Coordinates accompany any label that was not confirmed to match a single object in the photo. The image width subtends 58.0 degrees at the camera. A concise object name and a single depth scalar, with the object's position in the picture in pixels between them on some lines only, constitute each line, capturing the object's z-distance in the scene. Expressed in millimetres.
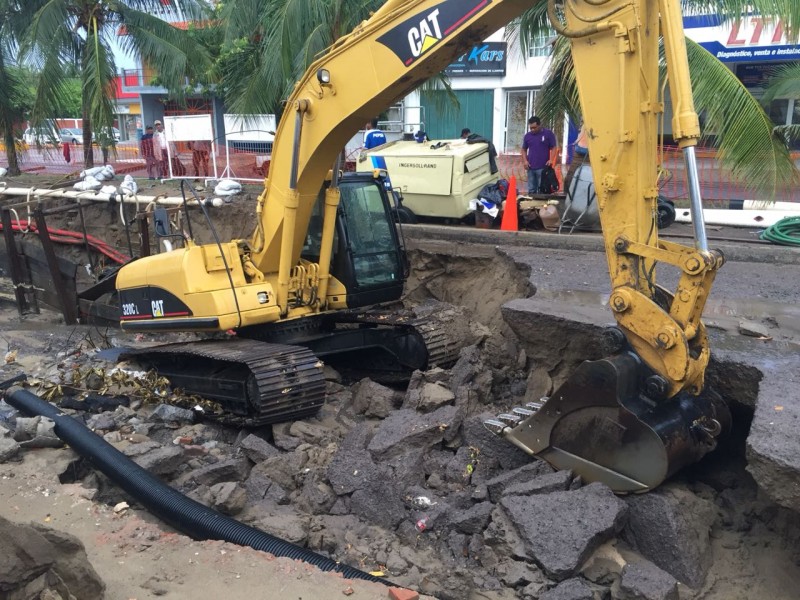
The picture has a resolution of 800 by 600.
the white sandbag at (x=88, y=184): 13633
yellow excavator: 4168
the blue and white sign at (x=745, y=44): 18703
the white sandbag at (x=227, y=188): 12570
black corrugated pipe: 4234
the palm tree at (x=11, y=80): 16422
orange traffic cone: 10375
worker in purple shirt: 12438
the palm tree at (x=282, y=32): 11532
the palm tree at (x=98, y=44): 14977
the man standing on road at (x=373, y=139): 15848
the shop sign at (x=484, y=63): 24359
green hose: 8938
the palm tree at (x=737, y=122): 8781
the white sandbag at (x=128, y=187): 12685
